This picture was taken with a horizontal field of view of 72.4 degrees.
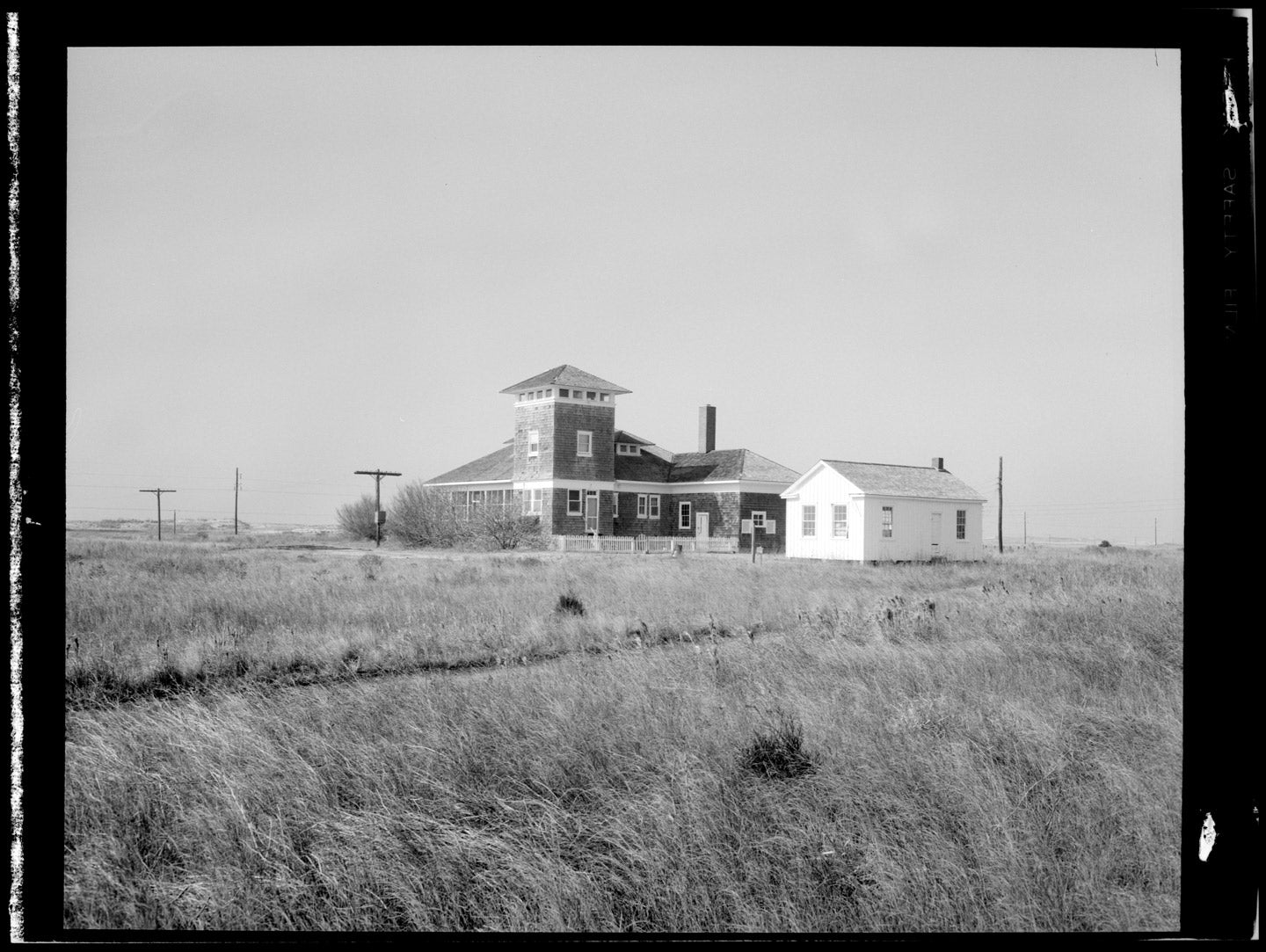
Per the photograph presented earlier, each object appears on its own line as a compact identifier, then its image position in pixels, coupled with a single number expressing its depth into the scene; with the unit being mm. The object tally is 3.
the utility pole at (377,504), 31891
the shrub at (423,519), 32531
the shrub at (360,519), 36719
